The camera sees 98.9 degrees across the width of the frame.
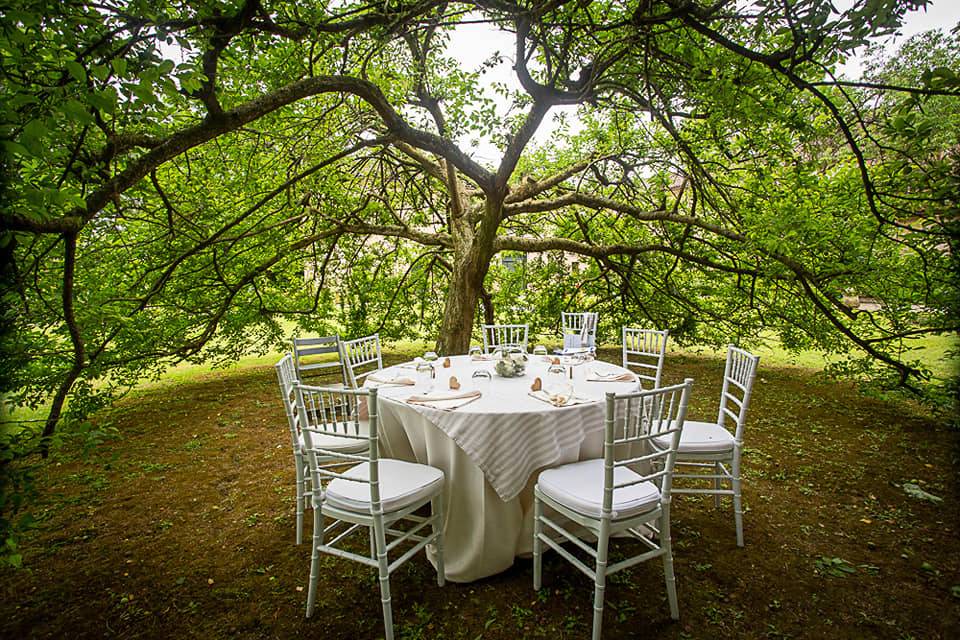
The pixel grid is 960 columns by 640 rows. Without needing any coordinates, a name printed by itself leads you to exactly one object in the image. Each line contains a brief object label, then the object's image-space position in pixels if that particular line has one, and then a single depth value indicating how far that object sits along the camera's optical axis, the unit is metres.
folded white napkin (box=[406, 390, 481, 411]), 2.37
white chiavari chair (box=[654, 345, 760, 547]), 2.59
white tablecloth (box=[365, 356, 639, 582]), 2.21
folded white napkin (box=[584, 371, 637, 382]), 2.97
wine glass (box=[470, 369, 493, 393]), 2.93
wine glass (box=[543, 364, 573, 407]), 2.42
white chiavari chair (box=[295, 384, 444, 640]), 1.97
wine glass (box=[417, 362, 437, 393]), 2.86
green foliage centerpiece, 3.07
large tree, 1.85
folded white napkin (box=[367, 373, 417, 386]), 2.89
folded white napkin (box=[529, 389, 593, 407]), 2.39
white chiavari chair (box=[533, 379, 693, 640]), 1.90
